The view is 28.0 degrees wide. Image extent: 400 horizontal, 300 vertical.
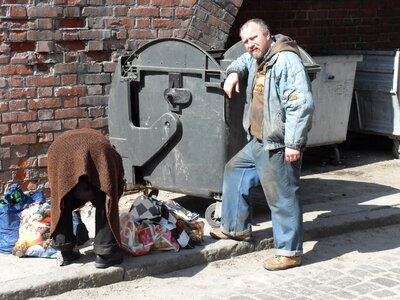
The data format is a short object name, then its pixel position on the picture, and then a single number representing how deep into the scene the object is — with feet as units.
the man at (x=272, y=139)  18.58
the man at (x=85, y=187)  17.65
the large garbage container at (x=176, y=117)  20.88
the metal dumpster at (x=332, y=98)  29.19
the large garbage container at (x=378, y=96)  30.94
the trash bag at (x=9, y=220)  19.39
